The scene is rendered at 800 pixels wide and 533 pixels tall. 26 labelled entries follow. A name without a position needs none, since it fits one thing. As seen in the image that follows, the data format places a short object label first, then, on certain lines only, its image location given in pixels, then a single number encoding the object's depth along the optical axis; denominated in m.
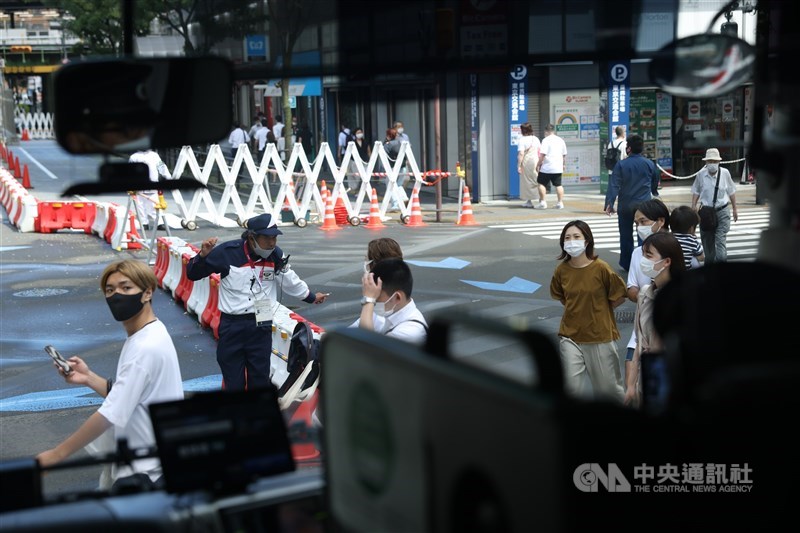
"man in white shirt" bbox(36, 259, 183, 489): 5.05
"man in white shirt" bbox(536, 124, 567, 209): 24.44
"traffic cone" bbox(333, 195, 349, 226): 23.30
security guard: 8.78
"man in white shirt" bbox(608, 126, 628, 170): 21.08
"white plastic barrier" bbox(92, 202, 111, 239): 21.72
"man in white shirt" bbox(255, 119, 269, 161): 31.70
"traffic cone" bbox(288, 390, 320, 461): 3.14
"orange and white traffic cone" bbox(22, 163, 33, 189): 32.62
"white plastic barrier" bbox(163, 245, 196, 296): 15.47
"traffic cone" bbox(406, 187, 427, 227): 22.98
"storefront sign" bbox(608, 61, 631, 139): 25.33
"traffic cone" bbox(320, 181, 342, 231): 22.64
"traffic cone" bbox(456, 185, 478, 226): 22.78
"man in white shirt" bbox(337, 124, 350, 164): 30.34
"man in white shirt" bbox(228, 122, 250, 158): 25.61
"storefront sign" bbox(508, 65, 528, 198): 26.84
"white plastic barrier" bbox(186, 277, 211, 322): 13.75
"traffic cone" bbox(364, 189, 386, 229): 22.95
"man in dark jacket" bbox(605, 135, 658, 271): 14.64
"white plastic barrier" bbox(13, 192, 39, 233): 23.08
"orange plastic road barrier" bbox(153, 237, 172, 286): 16.39
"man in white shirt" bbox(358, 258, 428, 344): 6.20
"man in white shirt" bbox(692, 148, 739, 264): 13.52
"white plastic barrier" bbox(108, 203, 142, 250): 20.12
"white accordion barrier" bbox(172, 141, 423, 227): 22.48
